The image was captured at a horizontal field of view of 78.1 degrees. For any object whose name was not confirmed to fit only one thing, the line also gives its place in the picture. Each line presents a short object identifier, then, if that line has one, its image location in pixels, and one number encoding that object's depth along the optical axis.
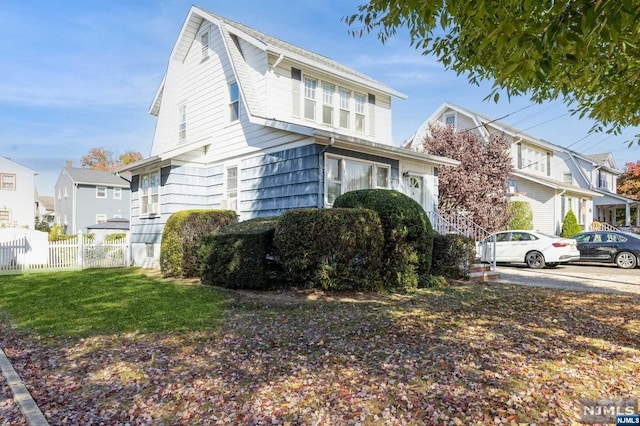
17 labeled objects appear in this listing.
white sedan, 14.91
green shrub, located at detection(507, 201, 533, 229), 23.08
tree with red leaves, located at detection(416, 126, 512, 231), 19.72
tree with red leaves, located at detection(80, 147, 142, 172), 50.65
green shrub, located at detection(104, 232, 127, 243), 22.83
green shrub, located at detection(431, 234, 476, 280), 10.64
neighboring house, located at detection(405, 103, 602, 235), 24.53
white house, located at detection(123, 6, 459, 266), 11.45
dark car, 15.30
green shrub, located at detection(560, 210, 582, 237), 24.45
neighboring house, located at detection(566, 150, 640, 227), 30.53
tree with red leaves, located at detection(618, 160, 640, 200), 36.69
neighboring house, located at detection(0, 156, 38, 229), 33.39
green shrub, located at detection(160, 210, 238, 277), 11.37
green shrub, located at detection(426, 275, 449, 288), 9.49
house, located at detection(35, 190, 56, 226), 45.59
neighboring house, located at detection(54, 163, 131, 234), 35.41
